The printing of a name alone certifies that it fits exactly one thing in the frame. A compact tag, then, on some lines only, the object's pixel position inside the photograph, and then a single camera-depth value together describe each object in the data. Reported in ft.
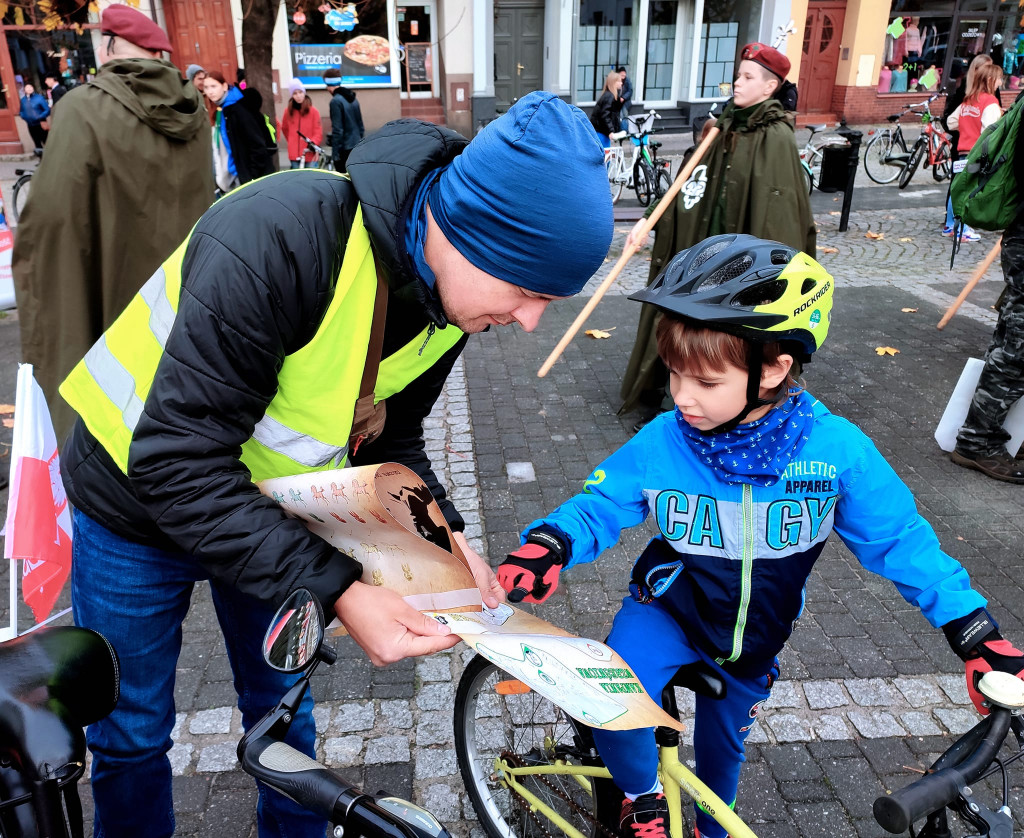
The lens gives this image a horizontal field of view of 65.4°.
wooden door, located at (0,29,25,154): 56.08
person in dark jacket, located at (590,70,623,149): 46.62
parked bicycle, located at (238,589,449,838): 3.87
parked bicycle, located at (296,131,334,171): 46.37
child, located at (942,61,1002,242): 34.76
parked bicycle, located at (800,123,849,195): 43.39
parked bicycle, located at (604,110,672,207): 39.81
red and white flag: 8.79
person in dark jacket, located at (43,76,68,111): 54.65
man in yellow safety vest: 4.58
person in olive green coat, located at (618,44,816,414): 15.14
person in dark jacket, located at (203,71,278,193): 29.63
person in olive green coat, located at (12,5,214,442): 10.85
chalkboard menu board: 65.21
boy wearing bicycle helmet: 6.19
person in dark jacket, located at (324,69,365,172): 45.37
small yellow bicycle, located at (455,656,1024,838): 4.32
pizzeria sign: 63.05
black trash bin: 36.39
